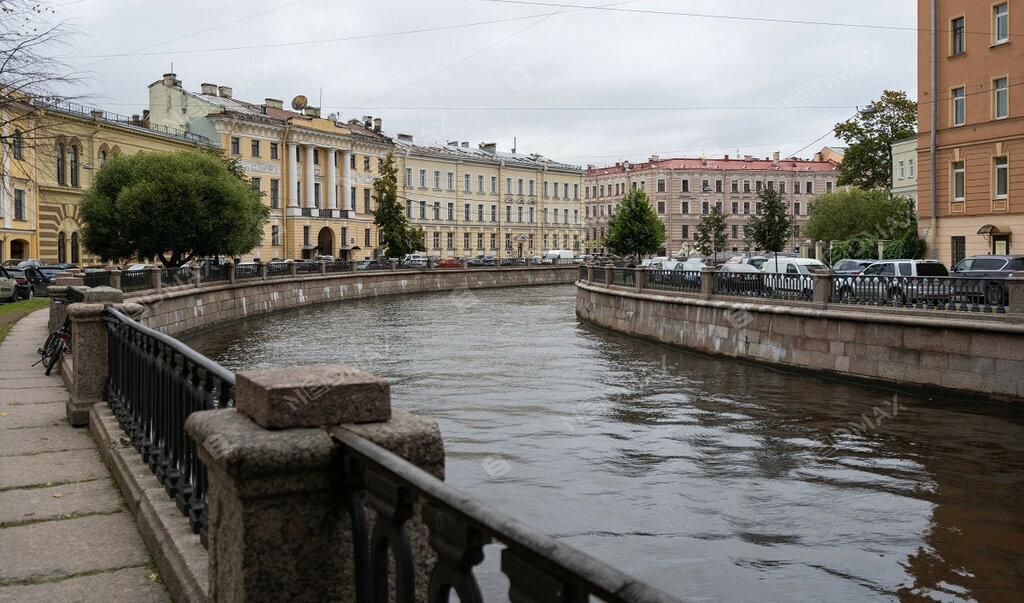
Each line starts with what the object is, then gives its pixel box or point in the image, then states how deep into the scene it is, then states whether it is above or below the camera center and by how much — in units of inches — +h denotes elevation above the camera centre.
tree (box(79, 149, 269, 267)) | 1273.4 +83.7
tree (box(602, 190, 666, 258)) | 2411.4 +95.4
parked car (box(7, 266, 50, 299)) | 1283.2 -17.0
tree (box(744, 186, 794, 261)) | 2255.0 +94.7
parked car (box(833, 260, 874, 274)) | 1214.3 -4.7
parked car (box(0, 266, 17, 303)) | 1190.9 -22.1
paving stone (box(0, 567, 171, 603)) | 154.9 -54.1
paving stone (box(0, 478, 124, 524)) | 203.6 -52.9
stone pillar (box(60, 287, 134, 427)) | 302.5 -29.3
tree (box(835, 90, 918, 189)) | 2257.6 +313.3
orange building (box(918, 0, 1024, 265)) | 1147.9 +168.3
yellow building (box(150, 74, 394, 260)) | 2356.7 +293.2
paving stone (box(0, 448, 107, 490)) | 234.5 -52.4
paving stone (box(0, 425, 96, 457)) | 271.4 -51.8
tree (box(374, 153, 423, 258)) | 2375.7 +114.4
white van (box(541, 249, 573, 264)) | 2846.5 +28.0
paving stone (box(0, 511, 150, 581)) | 169.5 -53.6
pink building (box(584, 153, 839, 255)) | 3924.7 +333.6
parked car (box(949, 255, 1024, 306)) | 652.1 -19.4
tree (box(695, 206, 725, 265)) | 2982.3 +110.0
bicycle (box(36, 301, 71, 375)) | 450.0 -38.2
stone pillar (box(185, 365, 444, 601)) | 109.0 -25.0
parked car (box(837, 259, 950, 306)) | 701.3 -20.4
